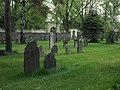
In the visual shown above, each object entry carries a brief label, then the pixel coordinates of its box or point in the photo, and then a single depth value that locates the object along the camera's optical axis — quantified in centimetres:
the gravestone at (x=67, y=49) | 1130
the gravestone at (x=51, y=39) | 1336
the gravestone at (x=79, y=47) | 1163
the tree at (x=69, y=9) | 3501
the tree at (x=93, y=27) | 2296
